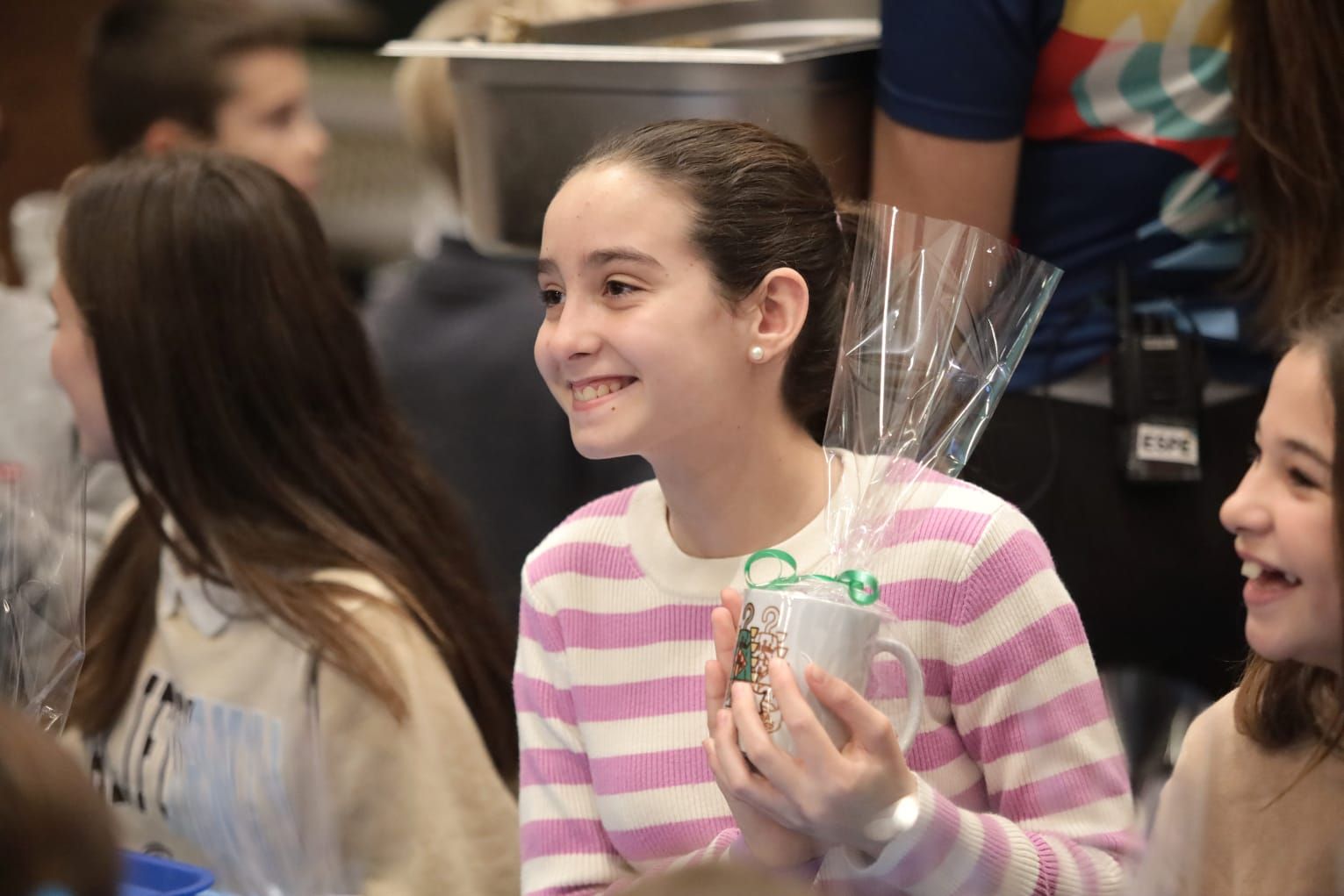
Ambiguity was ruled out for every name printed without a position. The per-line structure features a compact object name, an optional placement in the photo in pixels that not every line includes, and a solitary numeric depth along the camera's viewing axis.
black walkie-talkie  3.37
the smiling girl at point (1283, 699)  2.98
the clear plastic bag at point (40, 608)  3.21
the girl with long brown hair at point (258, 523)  3.43
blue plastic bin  3.14
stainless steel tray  3.38
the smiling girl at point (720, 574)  3.08
